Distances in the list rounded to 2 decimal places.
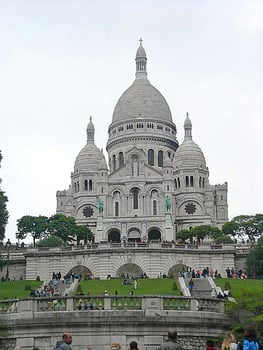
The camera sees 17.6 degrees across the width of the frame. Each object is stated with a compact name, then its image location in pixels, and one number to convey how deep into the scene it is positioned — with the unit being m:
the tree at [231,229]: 107.44
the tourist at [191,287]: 46.16
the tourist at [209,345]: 20.80
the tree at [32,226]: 105.25
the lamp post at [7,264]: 73.93
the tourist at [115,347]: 20.30
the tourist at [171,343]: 18.25
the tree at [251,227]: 105.75
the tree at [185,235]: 107.44
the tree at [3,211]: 68.56
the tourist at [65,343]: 19.08
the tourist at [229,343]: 20.83
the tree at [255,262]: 69.75
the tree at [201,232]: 105.62
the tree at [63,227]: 103.25
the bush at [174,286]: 52.09
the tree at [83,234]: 108.04
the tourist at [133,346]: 18.61
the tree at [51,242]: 85.94
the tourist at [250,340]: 19.27
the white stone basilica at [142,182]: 120.31
